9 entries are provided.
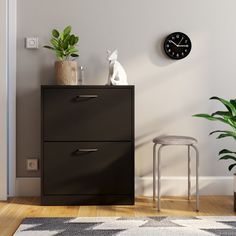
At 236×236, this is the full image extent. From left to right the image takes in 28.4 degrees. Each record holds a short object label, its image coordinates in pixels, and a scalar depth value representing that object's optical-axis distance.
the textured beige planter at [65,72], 3.58
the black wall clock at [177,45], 3.81
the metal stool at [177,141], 3.32
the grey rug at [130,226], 2.72
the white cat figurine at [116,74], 3.55
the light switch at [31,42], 3.77
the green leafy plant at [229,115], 3.24
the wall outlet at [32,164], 3.80
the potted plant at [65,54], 3.55
